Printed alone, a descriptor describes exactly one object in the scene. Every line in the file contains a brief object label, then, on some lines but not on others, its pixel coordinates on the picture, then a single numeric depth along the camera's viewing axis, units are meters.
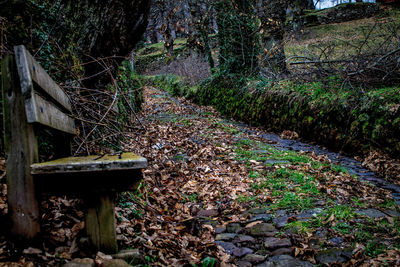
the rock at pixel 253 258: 2.53
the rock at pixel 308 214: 3.22
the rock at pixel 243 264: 2.46
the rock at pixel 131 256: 1.98
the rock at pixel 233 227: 3.15
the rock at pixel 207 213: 3.59
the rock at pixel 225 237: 2.97
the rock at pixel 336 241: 2.66
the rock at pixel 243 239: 2.91
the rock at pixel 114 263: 1.74
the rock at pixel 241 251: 2.66
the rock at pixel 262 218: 3.30
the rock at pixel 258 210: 3.54
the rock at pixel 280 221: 3.12
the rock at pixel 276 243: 2.73
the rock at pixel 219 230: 3.13
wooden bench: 1.75
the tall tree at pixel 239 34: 10.98
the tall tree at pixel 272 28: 10.32
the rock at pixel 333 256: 2.40
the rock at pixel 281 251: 2.62
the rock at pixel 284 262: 2.40
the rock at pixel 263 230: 3.00
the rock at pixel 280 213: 3.39
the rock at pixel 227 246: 2.73
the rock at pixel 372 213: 3.20
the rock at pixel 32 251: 1.74
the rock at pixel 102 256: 1.84
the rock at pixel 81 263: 1.67
